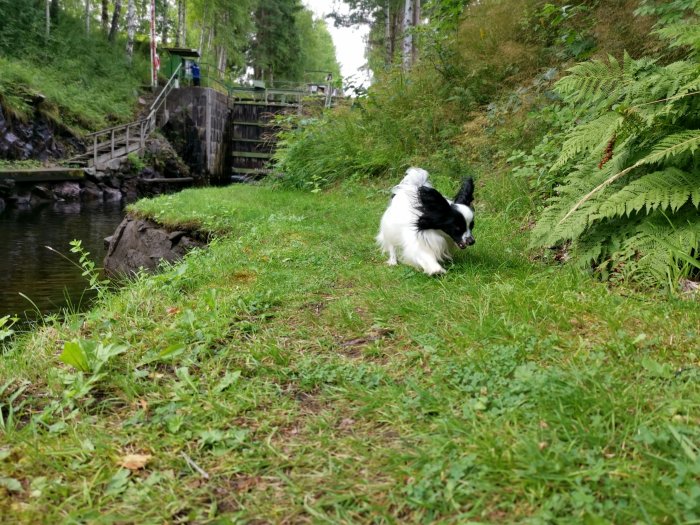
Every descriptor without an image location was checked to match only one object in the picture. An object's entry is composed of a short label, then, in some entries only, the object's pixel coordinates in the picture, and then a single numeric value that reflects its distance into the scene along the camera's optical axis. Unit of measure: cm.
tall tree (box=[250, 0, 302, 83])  3609
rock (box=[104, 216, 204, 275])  680
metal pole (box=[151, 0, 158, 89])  2389
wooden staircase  1641
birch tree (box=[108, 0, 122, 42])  2514
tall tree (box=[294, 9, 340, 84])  4484
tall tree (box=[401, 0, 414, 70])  1376
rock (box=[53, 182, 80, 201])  1453
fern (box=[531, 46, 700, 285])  305
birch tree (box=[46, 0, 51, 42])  2166
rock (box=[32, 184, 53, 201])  1383
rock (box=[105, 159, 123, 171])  1661
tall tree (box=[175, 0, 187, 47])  2970
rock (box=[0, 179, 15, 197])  1292
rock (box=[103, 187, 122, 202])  1584
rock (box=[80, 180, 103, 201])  1520
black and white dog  391
